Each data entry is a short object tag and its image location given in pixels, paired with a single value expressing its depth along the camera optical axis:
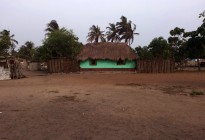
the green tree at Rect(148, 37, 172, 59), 20.63
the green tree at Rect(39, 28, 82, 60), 20.48
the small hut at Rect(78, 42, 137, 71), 18.07
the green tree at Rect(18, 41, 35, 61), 33.44
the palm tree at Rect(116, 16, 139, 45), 25.61
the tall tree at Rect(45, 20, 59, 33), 24.47
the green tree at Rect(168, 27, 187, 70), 19.62
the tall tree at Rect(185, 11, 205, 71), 17.55
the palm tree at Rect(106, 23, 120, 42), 26.65
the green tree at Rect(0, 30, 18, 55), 20.44
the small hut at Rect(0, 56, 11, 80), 13.36
